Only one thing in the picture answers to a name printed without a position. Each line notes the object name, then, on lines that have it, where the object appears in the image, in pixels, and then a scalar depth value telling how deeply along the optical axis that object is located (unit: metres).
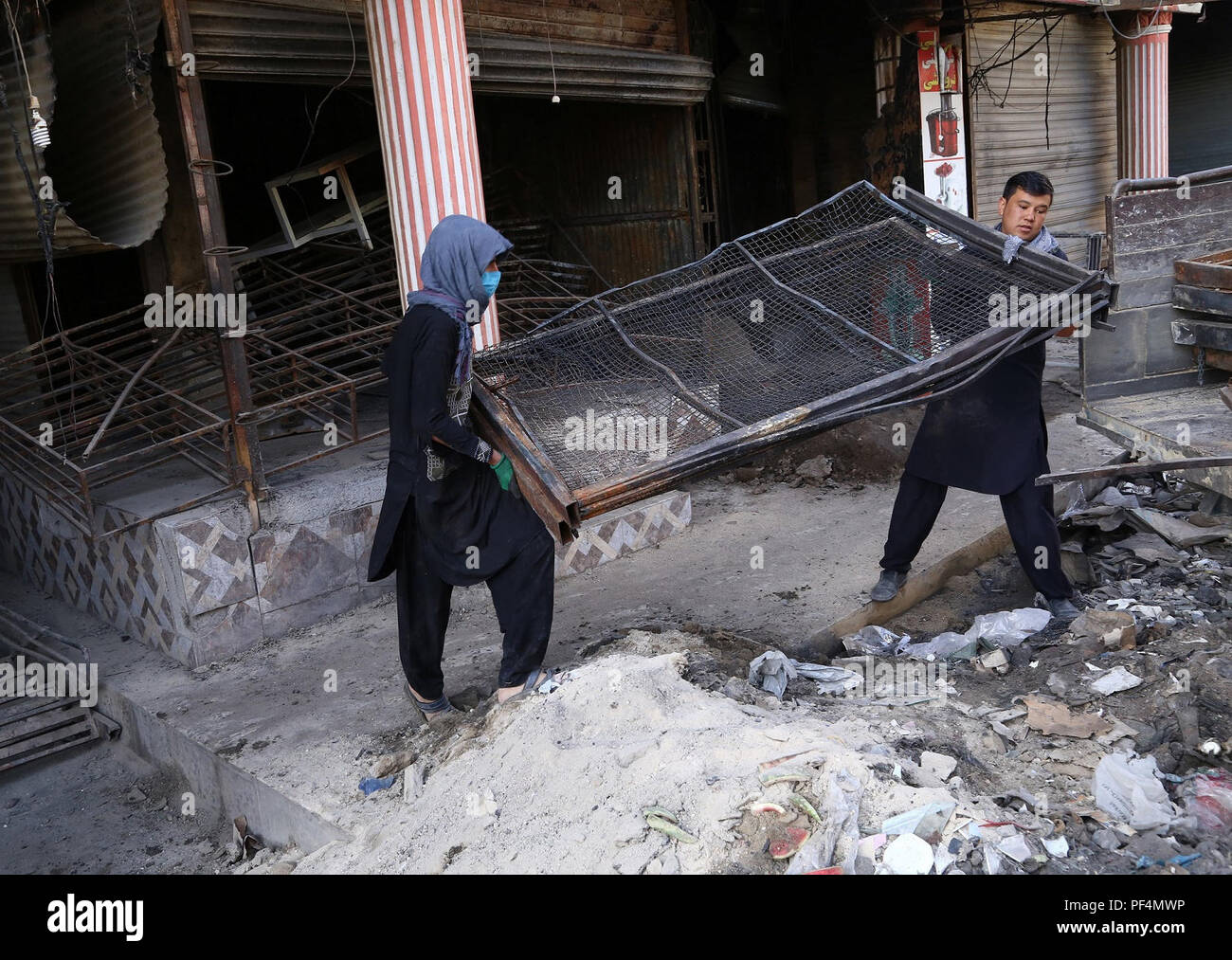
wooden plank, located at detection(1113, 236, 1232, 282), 4.38
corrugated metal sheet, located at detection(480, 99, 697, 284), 7.58
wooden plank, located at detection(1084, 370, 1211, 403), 4.41
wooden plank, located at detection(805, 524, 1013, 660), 4.52
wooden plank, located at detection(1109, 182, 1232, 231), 4.42
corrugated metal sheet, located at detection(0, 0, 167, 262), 4.51
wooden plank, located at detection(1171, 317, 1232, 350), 4.13
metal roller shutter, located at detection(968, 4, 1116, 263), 10.09
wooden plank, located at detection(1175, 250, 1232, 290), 4.07
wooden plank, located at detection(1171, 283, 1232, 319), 4.05
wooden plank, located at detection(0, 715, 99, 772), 4.59
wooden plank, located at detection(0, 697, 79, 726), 4.78
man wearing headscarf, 3.53
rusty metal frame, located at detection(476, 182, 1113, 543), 3.35
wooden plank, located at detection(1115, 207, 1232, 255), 4.41
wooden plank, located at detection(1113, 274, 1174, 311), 4.39
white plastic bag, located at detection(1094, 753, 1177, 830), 2.75
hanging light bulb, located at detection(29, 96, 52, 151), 4.26
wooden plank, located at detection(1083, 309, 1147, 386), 4.41
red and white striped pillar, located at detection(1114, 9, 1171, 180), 10.75
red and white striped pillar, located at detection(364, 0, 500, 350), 4.75
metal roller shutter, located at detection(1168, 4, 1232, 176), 14.10
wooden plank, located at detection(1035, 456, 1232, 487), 3.28
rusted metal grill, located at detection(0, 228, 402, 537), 4.86
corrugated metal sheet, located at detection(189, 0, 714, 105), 4.81
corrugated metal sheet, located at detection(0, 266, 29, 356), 6.22
